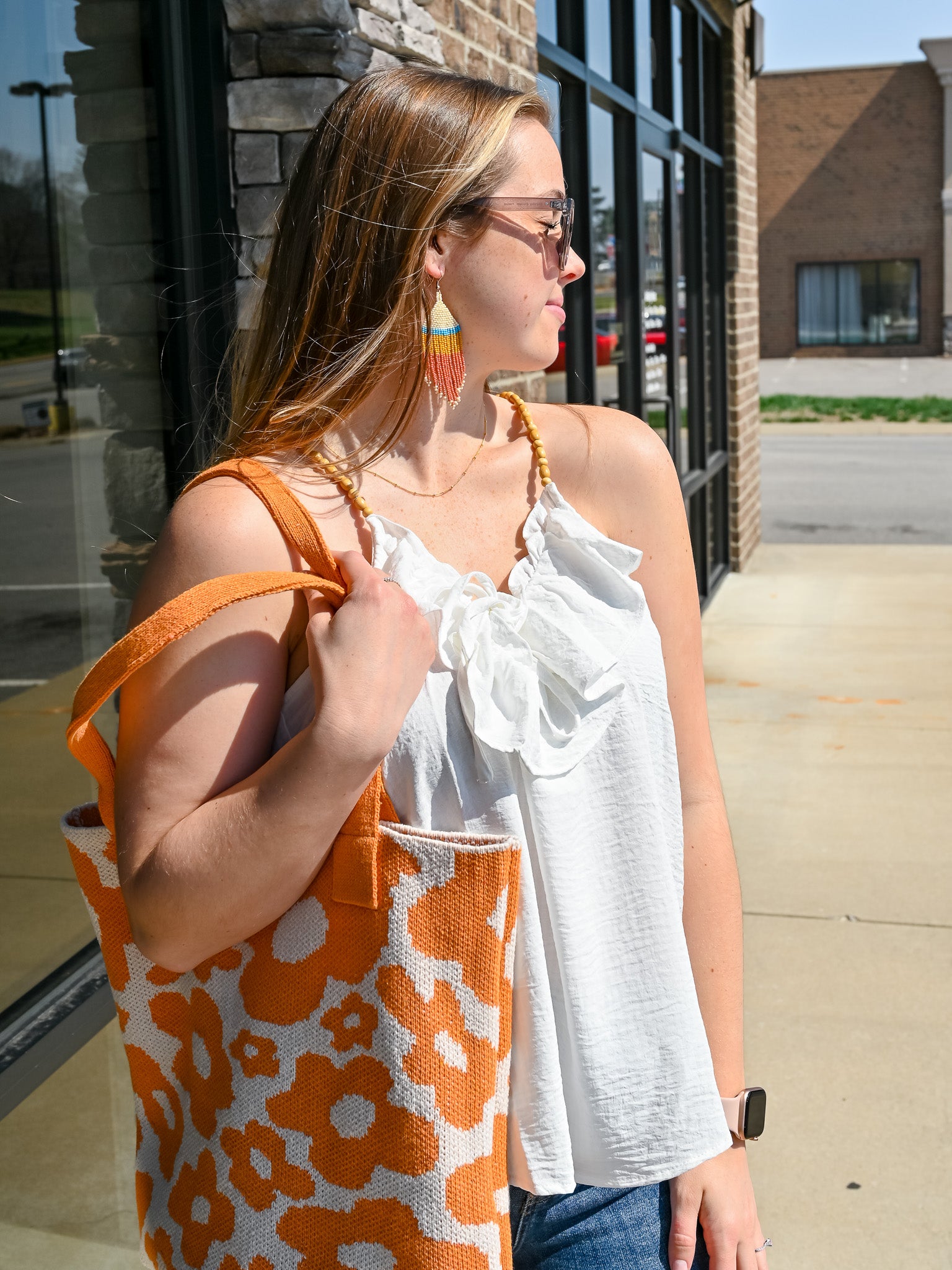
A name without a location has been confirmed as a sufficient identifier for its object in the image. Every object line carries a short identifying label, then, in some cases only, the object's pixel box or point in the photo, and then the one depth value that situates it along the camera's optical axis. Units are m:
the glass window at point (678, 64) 7.51
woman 1.14
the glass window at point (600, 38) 5.64
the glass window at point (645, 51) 6.52
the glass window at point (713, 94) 8.42
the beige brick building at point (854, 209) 32.44
